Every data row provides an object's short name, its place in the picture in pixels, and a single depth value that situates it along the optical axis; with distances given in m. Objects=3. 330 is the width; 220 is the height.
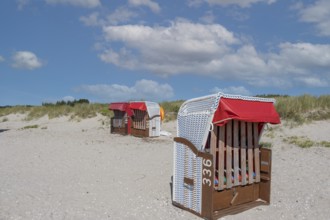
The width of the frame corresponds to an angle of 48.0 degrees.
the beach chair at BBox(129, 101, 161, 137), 17.70
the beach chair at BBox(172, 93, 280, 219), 6.11
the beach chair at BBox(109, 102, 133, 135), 18.84
